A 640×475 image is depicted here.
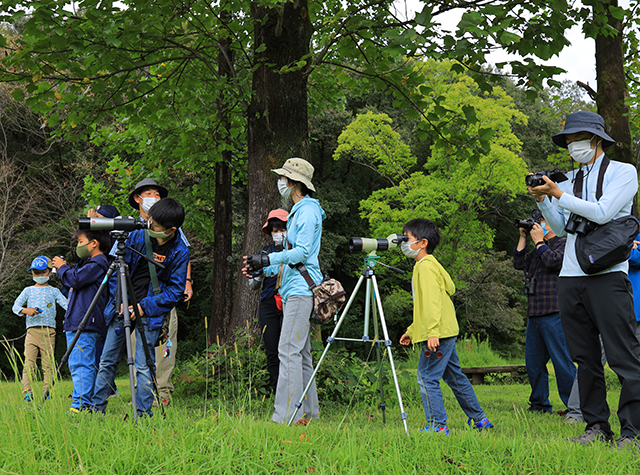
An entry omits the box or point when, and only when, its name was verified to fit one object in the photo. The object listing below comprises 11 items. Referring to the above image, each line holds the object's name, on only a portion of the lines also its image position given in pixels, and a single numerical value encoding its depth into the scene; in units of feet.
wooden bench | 34.32
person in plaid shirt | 17.30
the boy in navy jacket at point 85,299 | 15.24
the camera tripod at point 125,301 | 11.83
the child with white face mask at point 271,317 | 16.55
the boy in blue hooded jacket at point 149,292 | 13.20
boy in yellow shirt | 13.79
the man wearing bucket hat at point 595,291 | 11.35
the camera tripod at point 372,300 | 13.23
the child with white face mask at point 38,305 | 24.22
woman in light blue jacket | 14.08
